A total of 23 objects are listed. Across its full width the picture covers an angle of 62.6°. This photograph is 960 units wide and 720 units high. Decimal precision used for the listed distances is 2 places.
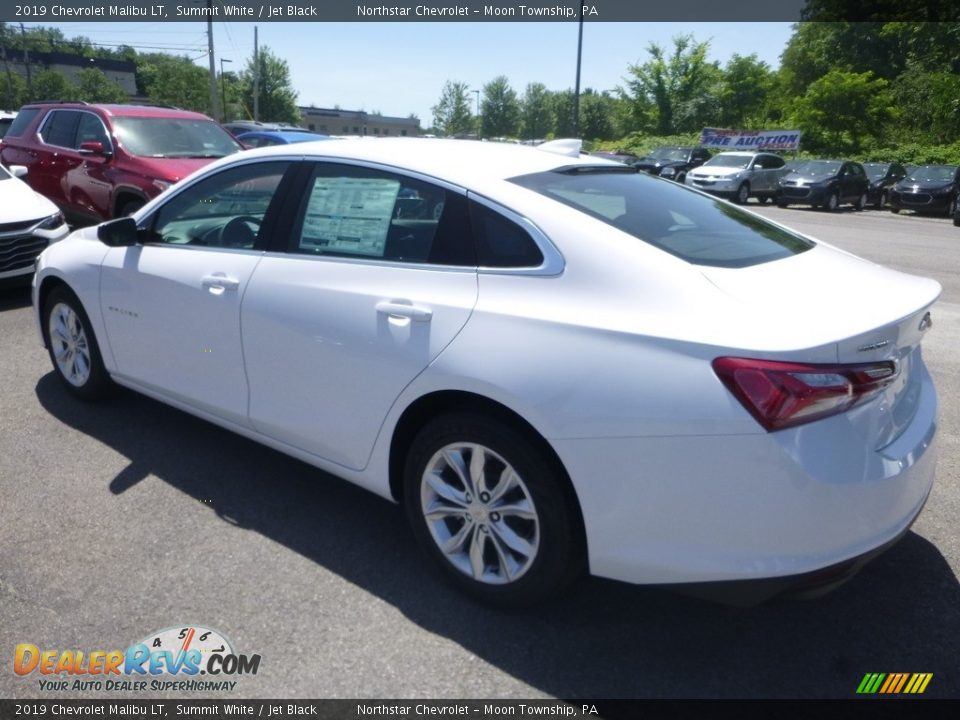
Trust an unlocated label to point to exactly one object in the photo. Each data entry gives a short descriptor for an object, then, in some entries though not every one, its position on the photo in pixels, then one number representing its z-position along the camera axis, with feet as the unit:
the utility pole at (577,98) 101.71
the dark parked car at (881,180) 86.89
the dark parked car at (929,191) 76.07
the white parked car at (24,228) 23.02
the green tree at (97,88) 216.95
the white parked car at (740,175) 81.35
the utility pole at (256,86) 175.32
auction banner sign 126.72
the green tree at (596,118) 330.95
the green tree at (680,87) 180.24
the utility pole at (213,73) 116.26
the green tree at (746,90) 193.47
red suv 28.86
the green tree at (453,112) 230.48
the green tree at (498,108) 239.71
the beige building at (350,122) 314.14
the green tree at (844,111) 136.87
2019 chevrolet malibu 7.33
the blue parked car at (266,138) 50.72
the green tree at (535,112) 292.40
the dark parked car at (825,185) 79.98
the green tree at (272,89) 205.57
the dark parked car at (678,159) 94.79
